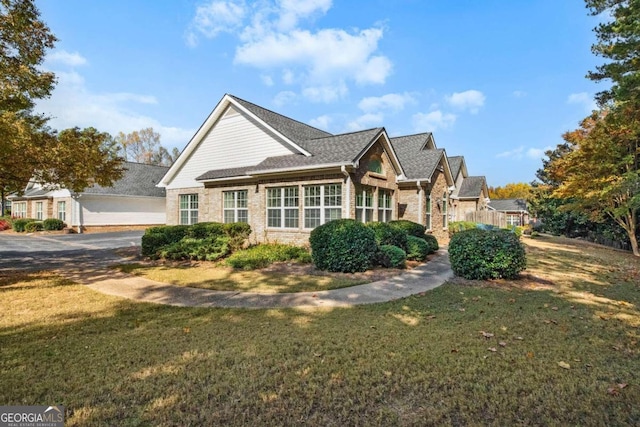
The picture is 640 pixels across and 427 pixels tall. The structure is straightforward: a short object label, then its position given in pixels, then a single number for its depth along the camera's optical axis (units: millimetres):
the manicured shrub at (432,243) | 14448
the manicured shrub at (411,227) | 14523
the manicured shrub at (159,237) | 13594
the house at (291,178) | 13328
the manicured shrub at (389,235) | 12203
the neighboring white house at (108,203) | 27062
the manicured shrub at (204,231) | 13953
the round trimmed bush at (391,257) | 10758
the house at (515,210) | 45531
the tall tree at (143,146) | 55750
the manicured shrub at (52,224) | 26828
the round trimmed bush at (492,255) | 8820
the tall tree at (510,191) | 73644
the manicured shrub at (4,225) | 31031
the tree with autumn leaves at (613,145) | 9547
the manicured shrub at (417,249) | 12492
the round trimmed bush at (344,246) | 9883
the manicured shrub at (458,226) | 23422
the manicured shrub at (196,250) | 12836
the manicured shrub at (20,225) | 27609
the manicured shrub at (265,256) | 11406
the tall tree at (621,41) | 8797
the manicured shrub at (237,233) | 14141
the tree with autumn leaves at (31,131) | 8227
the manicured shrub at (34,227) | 27156
